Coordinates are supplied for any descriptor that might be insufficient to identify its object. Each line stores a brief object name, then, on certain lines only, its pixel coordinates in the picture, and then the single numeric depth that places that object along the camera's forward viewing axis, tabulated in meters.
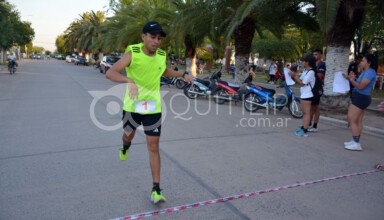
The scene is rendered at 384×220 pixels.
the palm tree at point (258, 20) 10.84
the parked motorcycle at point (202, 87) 12.87
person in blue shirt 6.00
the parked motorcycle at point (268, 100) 10.15
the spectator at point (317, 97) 7.77
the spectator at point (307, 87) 7.36
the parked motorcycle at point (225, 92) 12.24
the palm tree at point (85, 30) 54.91
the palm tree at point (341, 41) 10.17
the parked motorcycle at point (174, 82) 17.67
